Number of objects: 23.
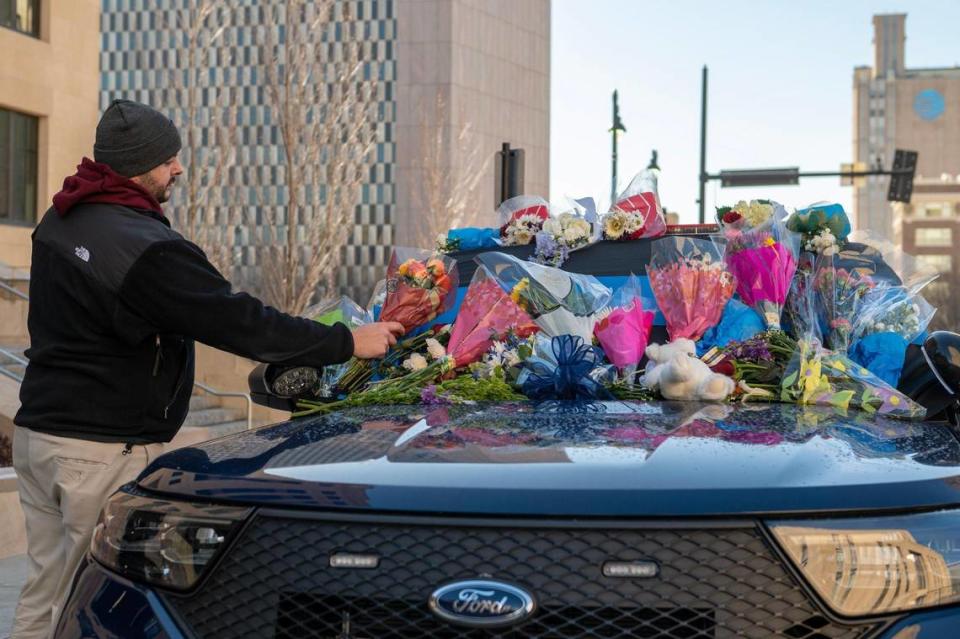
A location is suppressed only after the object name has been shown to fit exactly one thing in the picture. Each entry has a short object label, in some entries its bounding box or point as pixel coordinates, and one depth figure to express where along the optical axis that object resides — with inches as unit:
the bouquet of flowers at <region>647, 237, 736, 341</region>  157.4
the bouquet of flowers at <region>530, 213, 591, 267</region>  181.8
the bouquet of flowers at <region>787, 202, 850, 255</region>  177.0
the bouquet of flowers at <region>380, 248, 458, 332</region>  166.7
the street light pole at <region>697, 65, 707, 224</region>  1100.5
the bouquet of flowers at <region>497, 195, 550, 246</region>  195.5
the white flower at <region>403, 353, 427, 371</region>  156.8
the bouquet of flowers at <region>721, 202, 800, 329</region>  159.8
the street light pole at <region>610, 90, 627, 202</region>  957.8
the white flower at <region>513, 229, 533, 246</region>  194.2
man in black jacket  140.8
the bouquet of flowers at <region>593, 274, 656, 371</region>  148.3
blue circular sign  7003.0
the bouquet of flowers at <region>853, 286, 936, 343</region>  159.8
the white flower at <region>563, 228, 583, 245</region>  184.7
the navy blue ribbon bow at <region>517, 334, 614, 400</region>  138.2
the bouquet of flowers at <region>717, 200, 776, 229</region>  172.4
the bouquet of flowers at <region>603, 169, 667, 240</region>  188.9
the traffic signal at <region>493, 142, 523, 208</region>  488.1
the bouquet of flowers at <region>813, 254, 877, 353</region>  159.9
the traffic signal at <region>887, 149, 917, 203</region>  1215.6
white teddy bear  135.3
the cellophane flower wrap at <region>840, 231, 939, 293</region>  175.3
